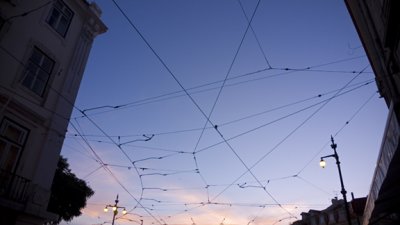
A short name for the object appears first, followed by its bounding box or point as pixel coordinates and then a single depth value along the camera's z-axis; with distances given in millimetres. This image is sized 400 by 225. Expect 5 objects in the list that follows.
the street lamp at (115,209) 28141
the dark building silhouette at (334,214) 41766
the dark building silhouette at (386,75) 8719
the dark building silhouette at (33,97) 11242
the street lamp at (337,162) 19233
